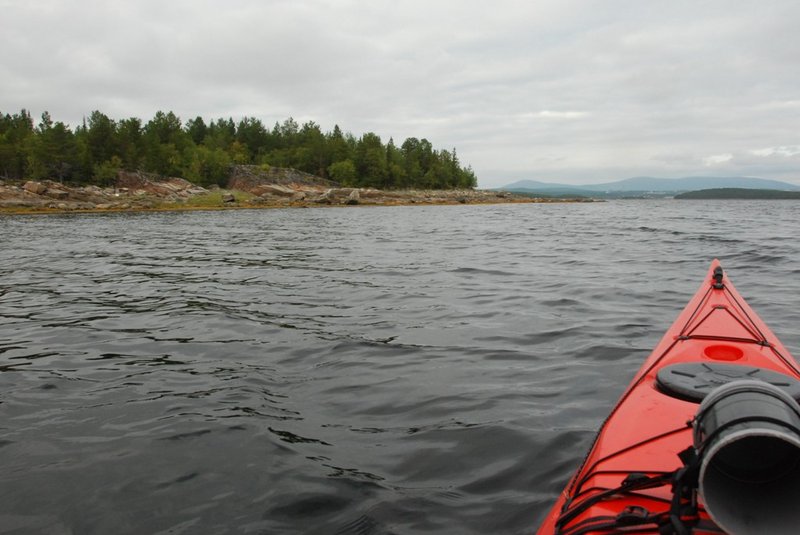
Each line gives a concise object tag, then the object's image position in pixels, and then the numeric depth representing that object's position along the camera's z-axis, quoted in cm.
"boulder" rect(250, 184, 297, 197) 7031
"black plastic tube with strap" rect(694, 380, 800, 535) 171
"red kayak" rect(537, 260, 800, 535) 175
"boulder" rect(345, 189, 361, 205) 6699
